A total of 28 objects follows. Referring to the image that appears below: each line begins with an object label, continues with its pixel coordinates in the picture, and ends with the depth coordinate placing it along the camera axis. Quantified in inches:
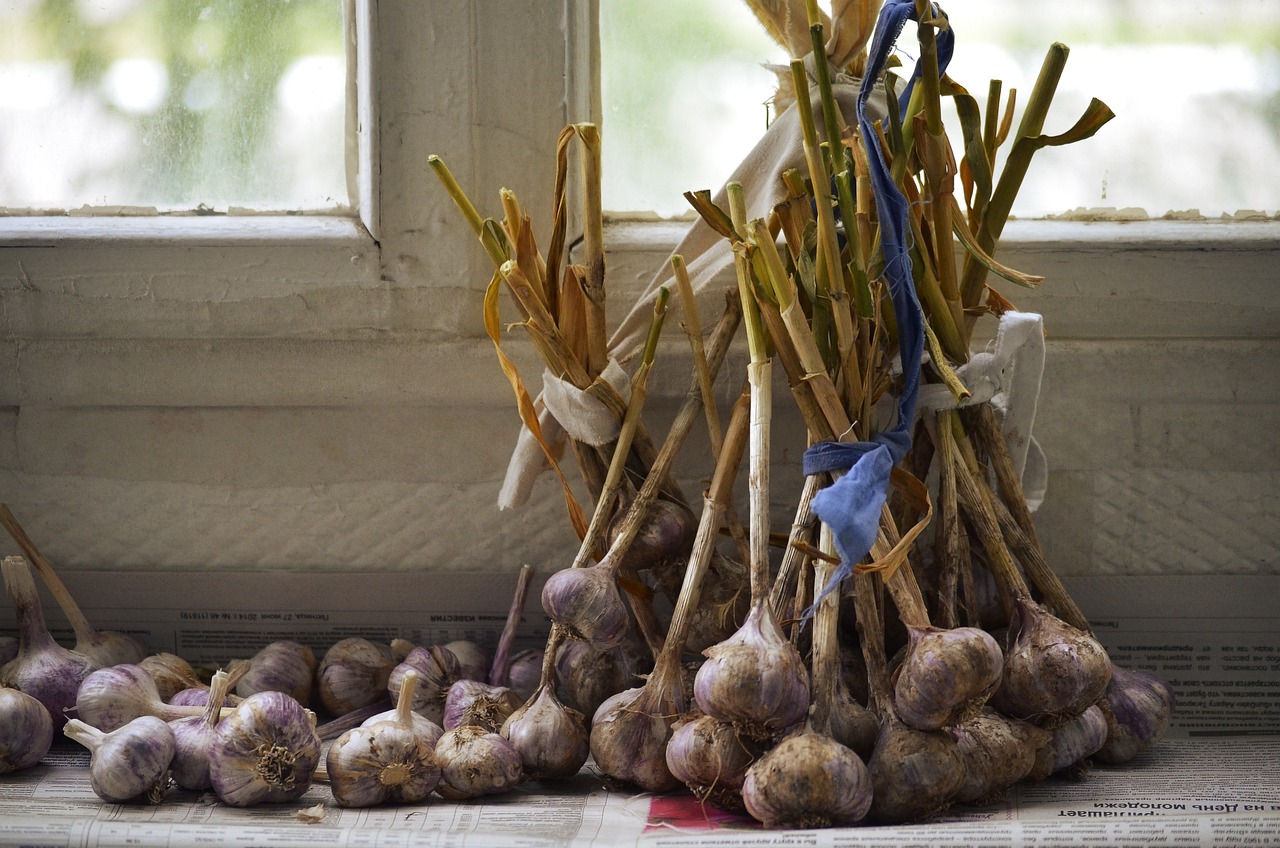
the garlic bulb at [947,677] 53.0
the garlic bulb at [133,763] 55.2
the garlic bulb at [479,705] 57.2
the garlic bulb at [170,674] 59.6
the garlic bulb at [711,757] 53.9
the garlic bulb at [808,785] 52.8
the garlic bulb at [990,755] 54.3
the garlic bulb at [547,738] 56.1
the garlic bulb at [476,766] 55.5
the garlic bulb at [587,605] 55.8
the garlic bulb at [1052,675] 54.6
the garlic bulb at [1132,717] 57.3
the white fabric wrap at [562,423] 57.7
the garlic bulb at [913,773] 53.3
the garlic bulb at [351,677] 60.5
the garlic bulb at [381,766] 55.2
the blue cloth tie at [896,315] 54.4
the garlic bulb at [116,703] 57.6
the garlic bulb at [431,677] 58.8
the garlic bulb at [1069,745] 55.8
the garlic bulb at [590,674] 57.7
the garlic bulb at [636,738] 55.5
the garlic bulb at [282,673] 60.1
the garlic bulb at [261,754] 55.3
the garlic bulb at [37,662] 59.2
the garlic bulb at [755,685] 53.0
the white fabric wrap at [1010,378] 56.7
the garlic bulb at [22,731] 57.0
